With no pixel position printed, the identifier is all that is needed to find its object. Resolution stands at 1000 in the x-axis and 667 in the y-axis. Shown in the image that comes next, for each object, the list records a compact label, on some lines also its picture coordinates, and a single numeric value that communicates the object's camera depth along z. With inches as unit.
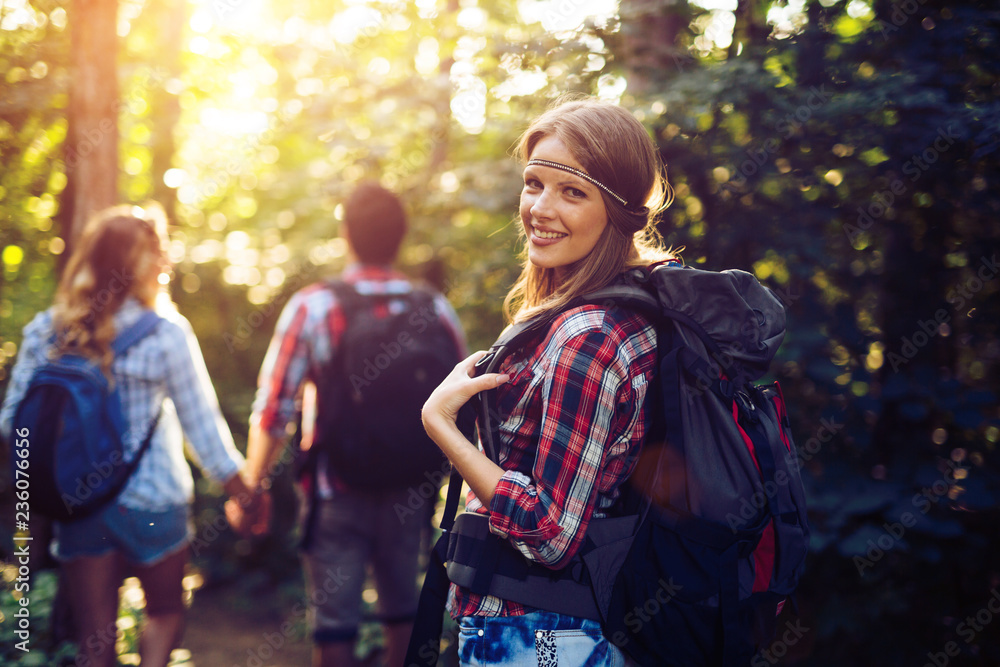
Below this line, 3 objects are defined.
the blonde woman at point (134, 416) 95.5
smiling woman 55.1
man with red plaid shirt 108.6
